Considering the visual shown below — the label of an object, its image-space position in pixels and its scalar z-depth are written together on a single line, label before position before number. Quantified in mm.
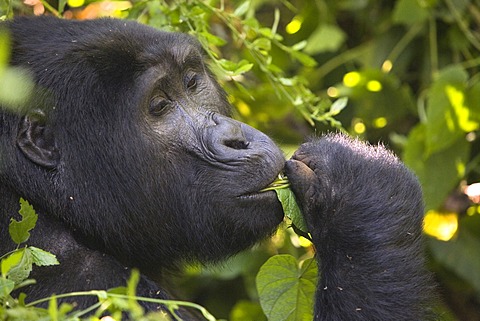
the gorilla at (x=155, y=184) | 4727
